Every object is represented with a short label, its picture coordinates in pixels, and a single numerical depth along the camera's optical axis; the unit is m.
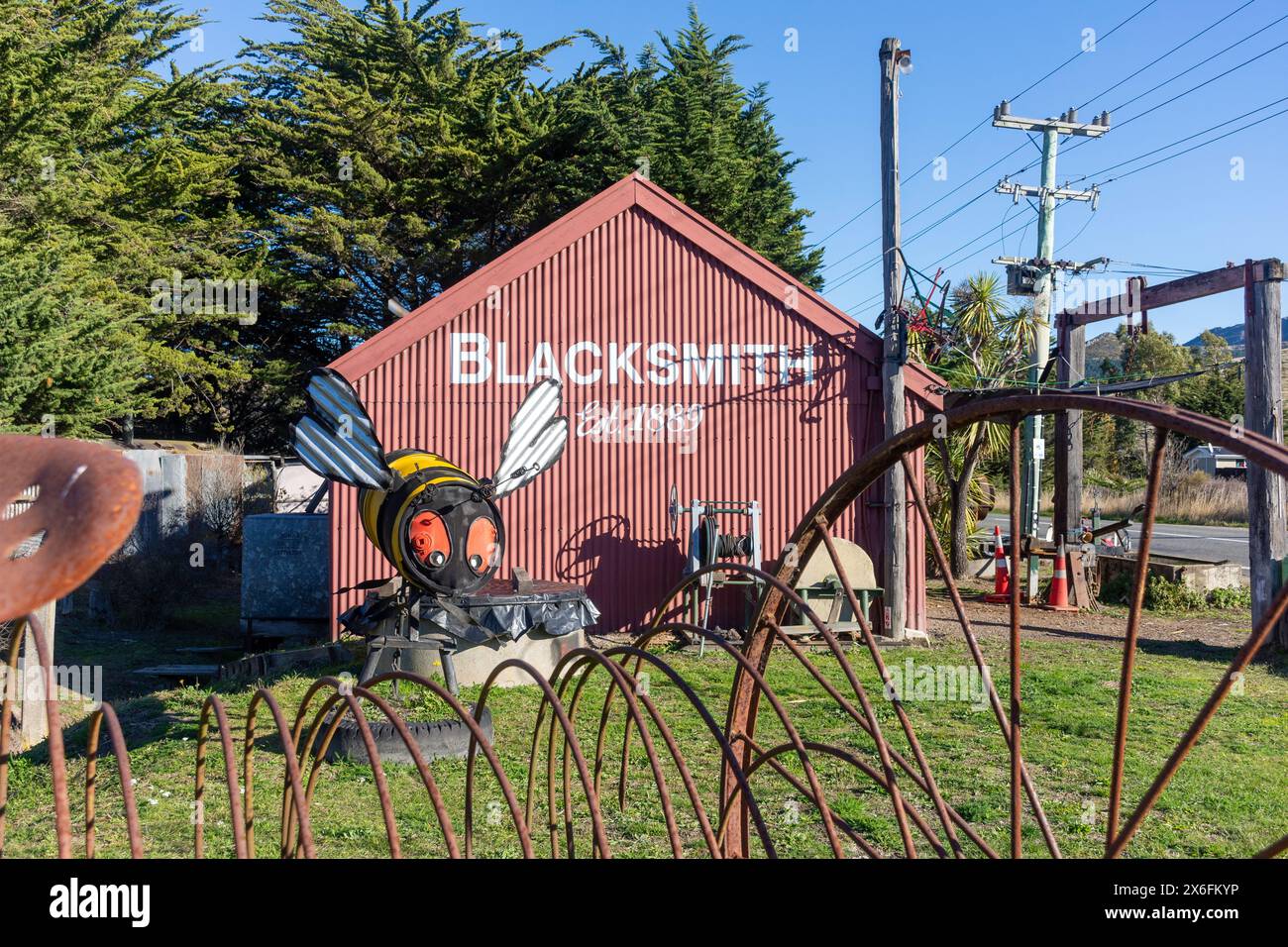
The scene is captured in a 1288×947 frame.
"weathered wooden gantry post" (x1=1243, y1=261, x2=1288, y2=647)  10.52
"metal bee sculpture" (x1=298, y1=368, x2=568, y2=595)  7.11
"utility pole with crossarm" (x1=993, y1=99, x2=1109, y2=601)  18.50
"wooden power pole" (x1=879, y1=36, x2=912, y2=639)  12.02
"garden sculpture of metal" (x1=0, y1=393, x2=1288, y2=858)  0.95
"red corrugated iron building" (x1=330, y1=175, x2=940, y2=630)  12.48
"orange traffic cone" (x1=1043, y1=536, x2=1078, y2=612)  14.52
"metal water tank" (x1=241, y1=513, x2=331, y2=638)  13.59
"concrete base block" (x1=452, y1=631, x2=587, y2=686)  9.93
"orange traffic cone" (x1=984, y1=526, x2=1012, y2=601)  15.35
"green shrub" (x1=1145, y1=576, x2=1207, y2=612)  14.25
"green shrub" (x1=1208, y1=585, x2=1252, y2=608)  14.36
